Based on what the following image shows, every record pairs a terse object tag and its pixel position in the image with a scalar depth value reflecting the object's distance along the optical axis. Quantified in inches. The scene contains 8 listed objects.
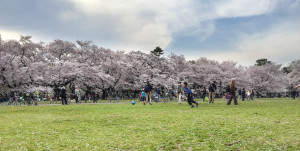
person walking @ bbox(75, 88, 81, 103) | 1291.8
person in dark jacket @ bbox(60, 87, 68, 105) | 1040.8
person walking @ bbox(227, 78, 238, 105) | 745.6
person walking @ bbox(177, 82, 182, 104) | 905.9
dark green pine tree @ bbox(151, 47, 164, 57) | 2778.5
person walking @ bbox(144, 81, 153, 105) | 851.1
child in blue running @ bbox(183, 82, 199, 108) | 684.9
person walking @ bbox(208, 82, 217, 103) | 922.9
